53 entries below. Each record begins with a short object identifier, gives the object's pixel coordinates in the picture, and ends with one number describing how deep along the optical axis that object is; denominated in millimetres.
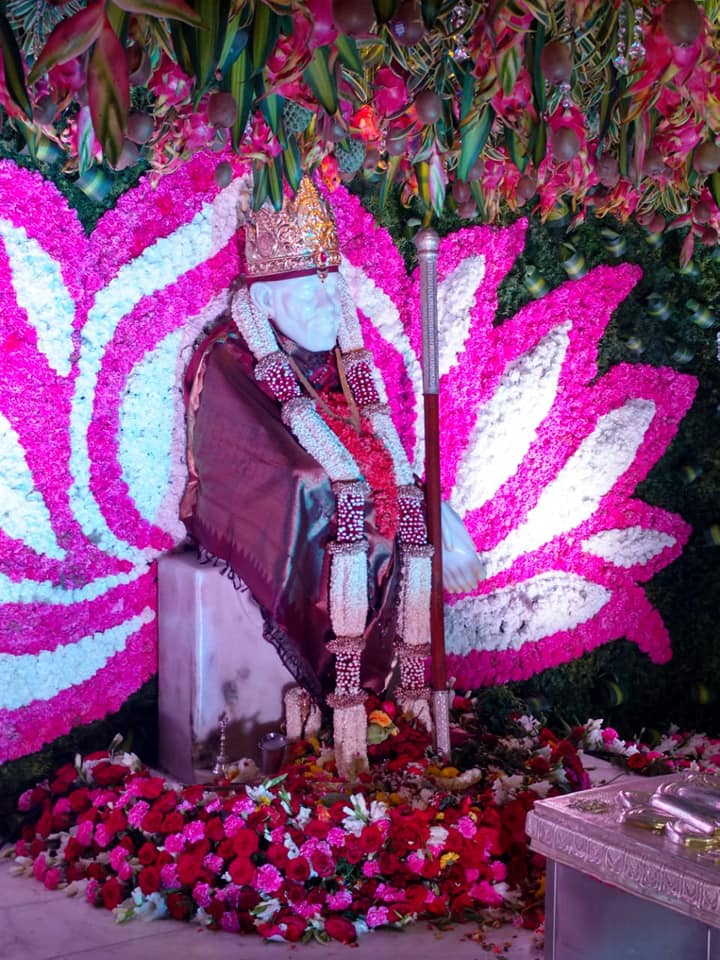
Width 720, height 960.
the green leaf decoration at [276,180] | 2381
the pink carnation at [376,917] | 2615
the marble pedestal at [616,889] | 1644
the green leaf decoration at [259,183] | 2566
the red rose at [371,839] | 2715
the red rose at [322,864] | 2693
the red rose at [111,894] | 2729
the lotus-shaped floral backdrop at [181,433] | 3410
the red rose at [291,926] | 2559
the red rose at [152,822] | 2855
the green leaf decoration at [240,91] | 1637
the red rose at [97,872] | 2820
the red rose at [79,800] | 3109
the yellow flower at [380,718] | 3457
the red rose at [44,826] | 3119
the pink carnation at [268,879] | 2654
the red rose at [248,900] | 2658
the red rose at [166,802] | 2920
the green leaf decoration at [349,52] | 1521
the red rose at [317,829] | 2762
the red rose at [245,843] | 2713
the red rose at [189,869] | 2703
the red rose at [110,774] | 3225
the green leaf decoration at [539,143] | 1930
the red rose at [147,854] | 2789
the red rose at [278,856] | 2693
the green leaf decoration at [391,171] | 2719
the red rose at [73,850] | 2939
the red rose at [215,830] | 2787
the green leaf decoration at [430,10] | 1573
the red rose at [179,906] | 2682
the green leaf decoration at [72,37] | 1290
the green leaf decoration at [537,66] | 1730
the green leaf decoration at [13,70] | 1478
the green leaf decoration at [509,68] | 1692
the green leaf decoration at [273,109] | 1799
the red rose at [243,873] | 2674
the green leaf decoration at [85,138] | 1766
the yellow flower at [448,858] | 2734
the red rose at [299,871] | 2656
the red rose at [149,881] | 2723
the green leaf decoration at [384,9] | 1473
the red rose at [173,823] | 2828
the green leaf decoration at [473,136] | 1929
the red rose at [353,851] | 2699
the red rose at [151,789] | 2990
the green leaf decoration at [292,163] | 2215
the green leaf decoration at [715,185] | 2287
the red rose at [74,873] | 2887
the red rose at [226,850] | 2727
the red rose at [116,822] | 2898
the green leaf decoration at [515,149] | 2213
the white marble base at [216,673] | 3383
